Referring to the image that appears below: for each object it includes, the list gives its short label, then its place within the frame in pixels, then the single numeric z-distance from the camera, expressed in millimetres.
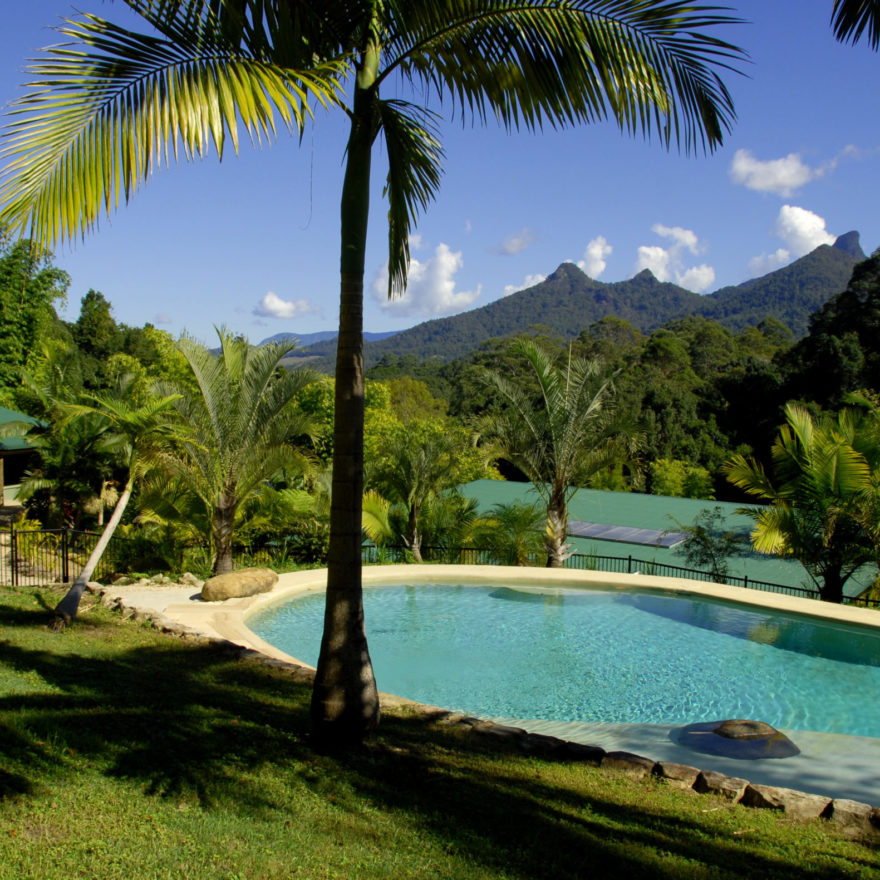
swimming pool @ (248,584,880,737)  8461
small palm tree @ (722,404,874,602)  12516
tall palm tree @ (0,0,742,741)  4086
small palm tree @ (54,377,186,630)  8445
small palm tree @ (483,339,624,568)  14844
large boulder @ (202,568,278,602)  10938
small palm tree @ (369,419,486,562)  16453
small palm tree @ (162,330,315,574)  12141
